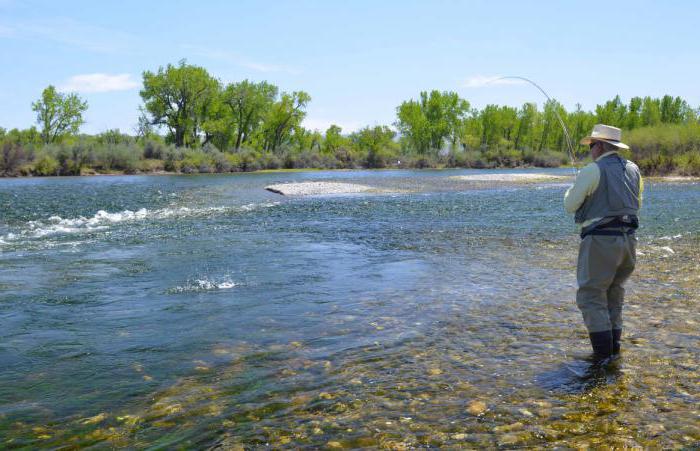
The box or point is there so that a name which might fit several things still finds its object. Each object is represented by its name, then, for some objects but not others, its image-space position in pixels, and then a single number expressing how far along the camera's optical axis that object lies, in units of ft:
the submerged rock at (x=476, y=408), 16.17
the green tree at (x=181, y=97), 273.13
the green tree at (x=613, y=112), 376.07
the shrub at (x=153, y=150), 245.45
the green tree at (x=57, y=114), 272.72
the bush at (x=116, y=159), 219.82
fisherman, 18.95
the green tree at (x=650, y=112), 363.35
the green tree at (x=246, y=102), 293.23
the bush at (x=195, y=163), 236.84
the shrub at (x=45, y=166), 201.16
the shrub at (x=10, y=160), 197.36
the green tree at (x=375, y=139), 354.13
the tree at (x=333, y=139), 393.72
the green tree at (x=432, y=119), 384.47
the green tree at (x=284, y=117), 307.17
